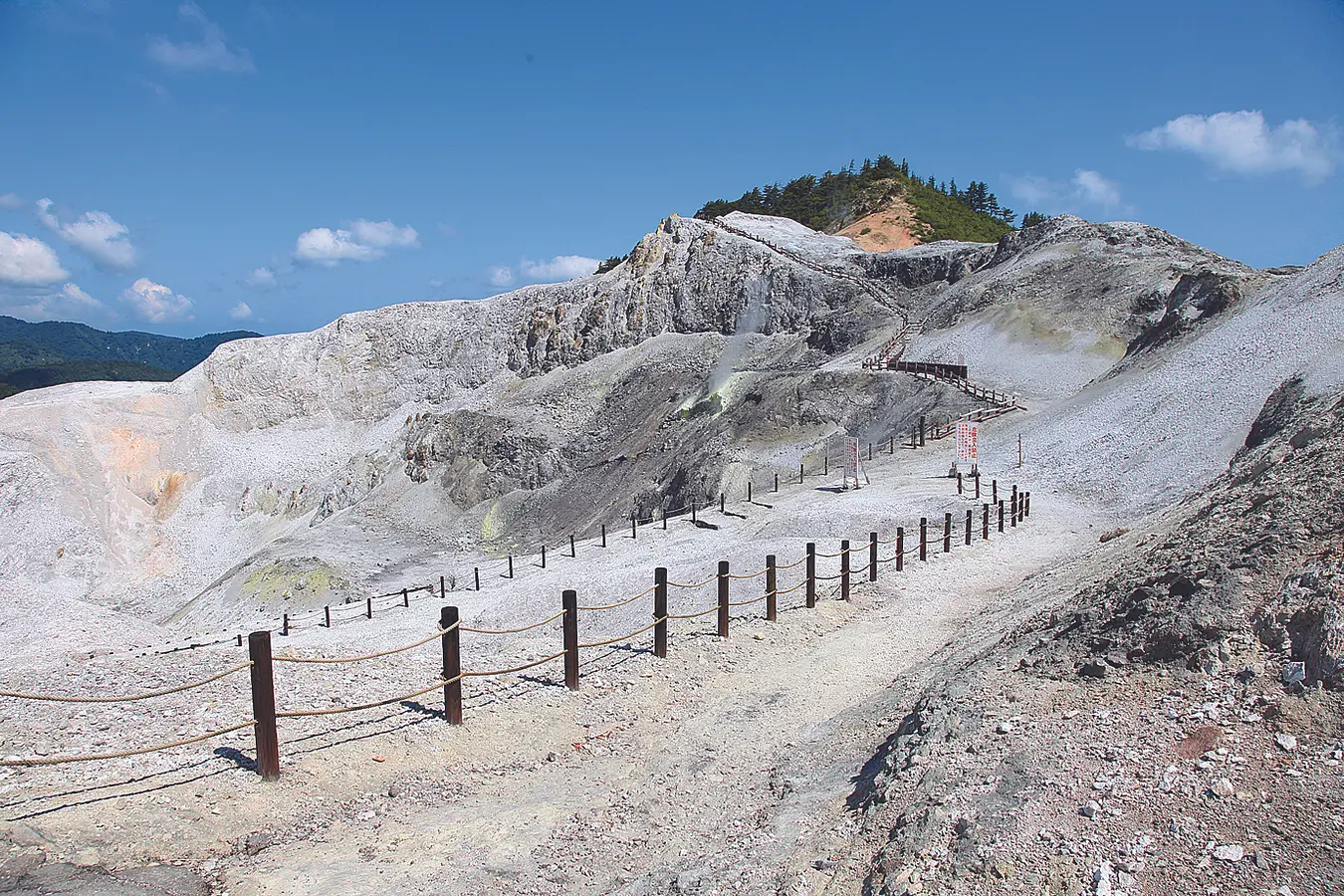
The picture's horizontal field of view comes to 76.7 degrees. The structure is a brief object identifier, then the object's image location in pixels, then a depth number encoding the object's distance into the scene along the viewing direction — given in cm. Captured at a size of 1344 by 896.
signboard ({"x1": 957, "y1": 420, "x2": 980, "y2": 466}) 2661
